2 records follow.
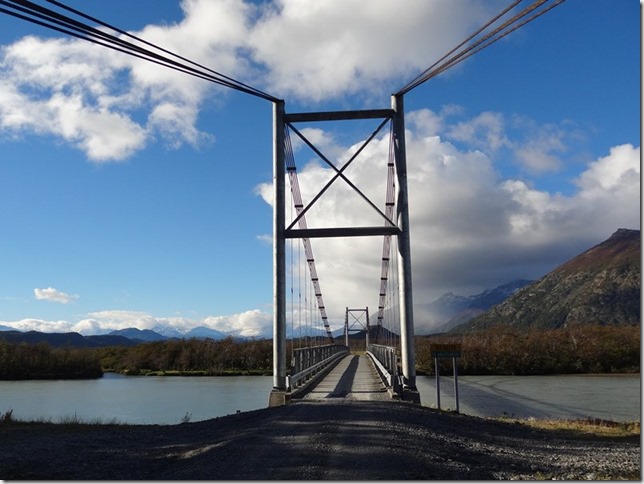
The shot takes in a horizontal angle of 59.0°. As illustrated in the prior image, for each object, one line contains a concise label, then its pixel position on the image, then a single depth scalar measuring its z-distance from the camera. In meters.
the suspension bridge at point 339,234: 13.97
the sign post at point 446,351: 15.31
